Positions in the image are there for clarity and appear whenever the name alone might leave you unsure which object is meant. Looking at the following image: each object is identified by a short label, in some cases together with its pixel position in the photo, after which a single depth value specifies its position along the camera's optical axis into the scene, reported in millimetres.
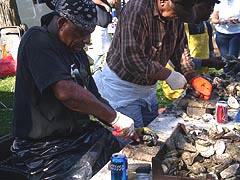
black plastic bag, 2641
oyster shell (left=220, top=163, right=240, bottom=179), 2275
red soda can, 3227
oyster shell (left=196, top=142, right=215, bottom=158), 2502
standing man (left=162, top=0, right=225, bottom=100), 5691
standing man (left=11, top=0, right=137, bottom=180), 2545
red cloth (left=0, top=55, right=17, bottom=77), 8516
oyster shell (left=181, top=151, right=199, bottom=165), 2440
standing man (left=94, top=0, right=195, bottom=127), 3141
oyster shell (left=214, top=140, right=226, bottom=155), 2521
